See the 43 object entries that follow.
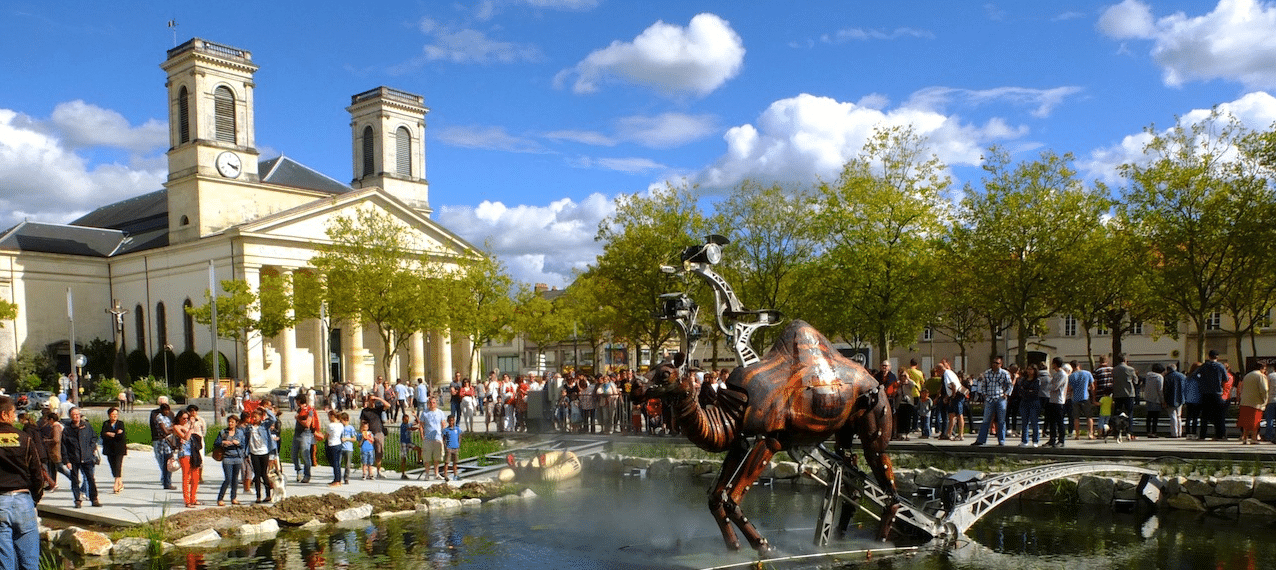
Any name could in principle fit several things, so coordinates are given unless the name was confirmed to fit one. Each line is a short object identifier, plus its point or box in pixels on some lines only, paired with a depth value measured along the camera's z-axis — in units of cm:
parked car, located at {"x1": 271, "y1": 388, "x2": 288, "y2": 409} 4585
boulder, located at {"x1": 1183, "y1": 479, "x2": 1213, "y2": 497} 1491
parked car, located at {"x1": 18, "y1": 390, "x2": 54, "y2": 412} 4536
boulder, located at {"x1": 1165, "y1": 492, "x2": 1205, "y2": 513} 1493
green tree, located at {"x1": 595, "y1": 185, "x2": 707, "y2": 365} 4091
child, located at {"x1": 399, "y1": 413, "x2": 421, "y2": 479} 2103
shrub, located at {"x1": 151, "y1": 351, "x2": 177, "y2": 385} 6297
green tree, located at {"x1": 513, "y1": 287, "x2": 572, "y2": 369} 5978
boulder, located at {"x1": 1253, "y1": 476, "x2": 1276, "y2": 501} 1445
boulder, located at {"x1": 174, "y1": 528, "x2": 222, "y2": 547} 1430
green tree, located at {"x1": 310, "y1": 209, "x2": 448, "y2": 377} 4697
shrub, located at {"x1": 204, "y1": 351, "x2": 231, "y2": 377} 5867
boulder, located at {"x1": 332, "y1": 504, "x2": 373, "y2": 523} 1602
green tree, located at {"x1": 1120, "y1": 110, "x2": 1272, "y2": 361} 3014
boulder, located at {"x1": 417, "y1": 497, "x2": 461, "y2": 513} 1709
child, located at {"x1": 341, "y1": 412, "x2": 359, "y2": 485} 1925
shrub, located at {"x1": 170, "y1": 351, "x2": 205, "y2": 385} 5984
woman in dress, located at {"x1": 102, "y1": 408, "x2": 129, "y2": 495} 1825
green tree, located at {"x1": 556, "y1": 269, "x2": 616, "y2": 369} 5362
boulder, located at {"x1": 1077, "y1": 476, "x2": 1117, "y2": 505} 1589
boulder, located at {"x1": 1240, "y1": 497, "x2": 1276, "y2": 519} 1437
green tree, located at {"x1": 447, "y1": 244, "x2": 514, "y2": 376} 5075
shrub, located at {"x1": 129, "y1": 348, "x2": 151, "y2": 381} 6456
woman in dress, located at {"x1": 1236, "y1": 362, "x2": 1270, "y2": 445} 1775
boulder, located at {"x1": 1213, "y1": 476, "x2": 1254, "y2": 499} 1463
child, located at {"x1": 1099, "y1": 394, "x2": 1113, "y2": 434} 1950
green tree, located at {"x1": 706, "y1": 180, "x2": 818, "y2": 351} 3922
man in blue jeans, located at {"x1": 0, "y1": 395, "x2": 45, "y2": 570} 814
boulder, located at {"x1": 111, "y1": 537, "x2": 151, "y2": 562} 1371
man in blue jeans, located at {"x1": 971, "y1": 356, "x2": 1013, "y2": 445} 1833
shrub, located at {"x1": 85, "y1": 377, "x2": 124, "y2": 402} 5091
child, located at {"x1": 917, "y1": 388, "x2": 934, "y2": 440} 2069
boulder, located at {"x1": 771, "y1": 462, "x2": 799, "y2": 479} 1942
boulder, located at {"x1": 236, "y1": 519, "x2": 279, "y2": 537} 1498
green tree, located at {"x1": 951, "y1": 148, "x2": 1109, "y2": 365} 3475
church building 6044
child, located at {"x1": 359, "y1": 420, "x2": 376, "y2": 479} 2023
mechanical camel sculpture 1048
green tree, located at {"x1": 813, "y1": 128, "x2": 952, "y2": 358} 3428
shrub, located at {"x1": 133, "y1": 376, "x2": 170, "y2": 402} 5147
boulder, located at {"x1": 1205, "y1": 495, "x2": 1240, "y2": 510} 1469
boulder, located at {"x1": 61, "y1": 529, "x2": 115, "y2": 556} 1370
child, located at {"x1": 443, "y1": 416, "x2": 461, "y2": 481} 2030
